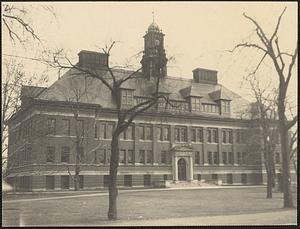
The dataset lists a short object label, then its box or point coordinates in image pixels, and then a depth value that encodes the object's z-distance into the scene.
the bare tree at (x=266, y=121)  29.64
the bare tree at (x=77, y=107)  34.66
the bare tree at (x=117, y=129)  17.61
